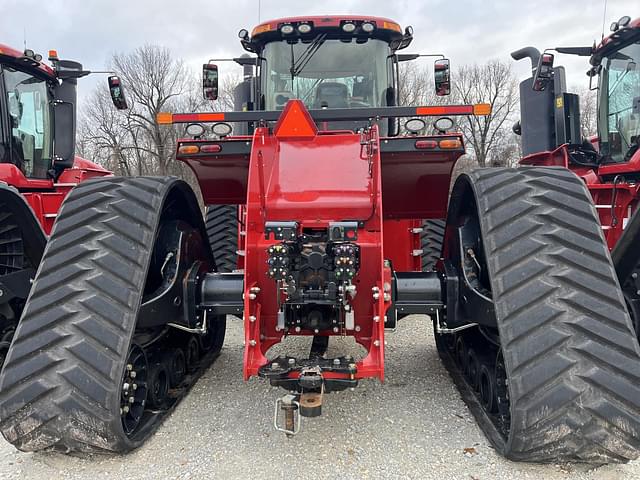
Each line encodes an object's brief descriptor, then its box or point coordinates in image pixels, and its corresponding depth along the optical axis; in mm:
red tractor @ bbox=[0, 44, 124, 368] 4074
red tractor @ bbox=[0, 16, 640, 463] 2371
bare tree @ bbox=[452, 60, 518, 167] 40000
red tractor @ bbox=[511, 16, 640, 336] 4793
